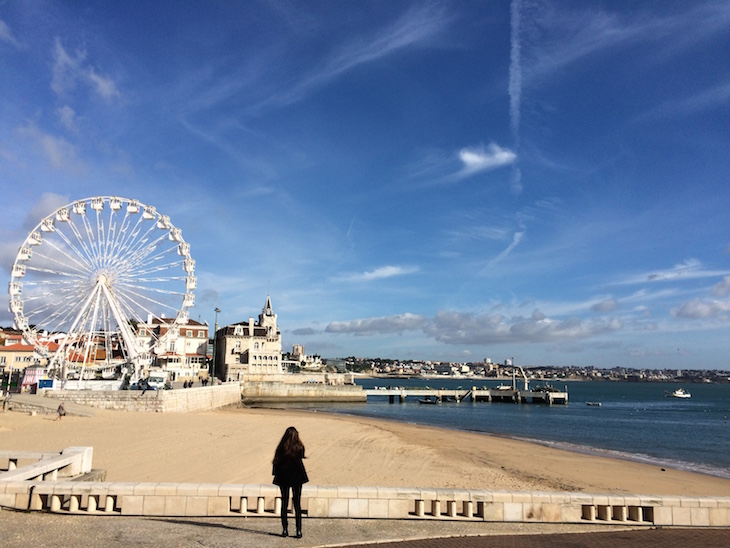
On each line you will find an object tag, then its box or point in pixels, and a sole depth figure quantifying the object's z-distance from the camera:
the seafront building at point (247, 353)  81.69
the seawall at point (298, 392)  75.56
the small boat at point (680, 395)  135.85
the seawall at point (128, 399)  38.72
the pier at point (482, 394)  91.75
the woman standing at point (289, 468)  7.97
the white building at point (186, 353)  76.25
